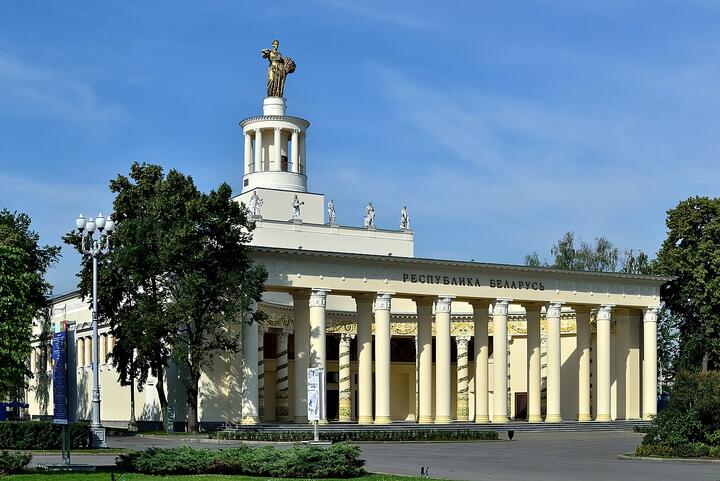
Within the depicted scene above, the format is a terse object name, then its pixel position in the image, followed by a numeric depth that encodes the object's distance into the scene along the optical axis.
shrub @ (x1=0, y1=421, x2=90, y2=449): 42.16
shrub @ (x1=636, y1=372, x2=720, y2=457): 39.81
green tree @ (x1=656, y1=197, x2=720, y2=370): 74.56
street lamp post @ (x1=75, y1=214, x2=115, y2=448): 43.47
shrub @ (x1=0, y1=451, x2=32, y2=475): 28.98
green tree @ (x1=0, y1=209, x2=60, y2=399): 34.06
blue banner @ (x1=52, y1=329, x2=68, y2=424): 31.36
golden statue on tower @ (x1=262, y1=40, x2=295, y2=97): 78.00
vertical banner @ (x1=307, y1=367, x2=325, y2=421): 41.47
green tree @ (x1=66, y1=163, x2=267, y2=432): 56.38
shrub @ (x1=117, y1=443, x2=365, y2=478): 28.41
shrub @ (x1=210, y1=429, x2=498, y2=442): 52.66
